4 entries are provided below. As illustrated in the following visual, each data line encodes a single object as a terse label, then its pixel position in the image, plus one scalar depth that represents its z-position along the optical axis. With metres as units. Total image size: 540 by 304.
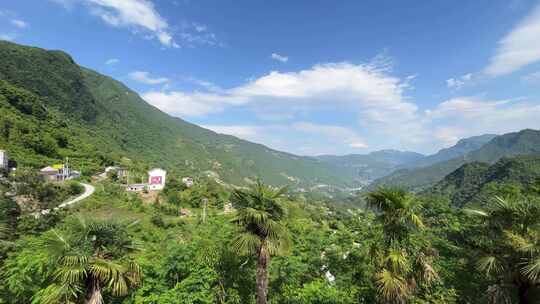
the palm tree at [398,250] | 6.55
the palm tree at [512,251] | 6.37
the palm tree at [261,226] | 8.12
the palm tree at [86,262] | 6.38
